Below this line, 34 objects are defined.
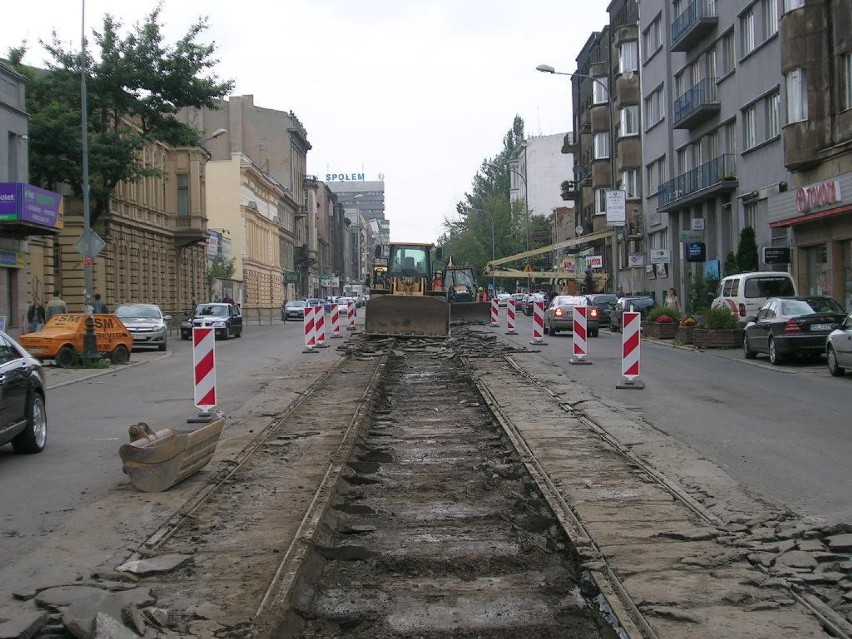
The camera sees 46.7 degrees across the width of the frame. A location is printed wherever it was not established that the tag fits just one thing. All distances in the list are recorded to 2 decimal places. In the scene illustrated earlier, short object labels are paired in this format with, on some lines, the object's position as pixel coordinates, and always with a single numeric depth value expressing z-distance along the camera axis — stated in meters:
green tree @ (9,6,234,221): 36.66
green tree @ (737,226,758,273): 36.81
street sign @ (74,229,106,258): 26.31
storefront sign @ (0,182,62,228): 30.08
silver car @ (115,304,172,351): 30.96
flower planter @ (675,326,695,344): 28.88
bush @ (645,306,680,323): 32.06
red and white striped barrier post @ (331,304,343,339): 36.44
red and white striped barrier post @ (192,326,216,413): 13.31
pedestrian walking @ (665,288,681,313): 35.22
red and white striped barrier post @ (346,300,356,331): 41.69
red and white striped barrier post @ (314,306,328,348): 28.41
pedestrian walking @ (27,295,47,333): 33.53
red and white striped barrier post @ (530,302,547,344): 29.16
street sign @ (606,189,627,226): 49.66
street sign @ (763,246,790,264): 33.31
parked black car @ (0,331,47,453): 10.12
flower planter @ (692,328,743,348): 27.31
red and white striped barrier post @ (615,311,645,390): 16.81
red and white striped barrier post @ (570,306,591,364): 21.19
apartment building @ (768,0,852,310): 29.34
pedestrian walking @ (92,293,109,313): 32.94
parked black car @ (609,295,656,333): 38.22
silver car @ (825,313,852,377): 17.94
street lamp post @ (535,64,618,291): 46.03
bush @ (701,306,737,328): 27.33
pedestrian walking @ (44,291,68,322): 31.17
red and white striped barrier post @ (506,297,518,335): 34.94
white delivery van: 27.62
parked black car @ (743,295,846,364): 20.98
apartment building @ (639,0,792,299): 35.84
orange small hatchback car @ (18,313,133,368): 24.09
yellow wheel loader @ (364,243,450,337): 28.98
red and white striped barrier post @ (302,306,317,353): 27.98
